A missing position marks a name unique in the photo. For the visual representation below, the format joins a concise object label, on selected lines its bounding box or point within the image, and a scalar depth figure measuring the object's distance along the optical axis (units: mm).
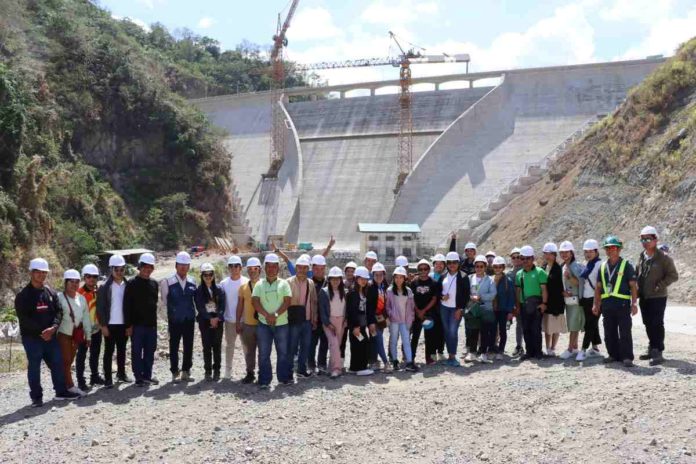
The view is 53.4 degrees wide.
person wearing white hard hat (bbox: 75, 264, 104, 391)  9070
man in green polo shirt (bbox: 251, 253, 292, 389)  8891
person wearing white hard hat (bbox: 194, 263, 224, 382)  9164
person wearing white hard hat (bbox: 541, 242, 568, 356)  9508
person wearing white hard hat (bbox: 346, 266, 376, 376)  9320
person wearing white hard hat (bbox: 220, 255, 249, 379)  9273
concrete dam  37250
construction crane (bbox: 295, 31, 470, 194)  41909
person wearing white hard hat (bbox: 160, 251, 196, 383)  9211
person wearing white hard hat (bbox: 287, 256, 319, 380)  9164
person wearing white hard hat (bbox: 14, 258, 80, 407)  8164
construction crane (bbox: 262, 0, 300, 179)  47969
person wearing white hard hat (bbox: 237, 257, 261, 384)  9031
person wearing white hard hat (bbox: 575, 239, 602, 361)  9114
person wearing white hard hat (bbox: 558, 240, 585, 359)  9359
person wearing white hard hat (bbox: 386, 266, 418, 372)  9652
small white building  35406
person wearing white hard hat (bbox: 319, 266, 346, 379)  9242
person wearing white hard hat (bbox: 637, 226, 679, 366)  8609
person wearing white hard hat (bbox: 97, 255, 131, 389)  8977
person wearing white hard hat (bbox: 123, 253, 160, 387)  9055
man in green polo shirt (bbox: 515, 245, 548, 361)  9578
